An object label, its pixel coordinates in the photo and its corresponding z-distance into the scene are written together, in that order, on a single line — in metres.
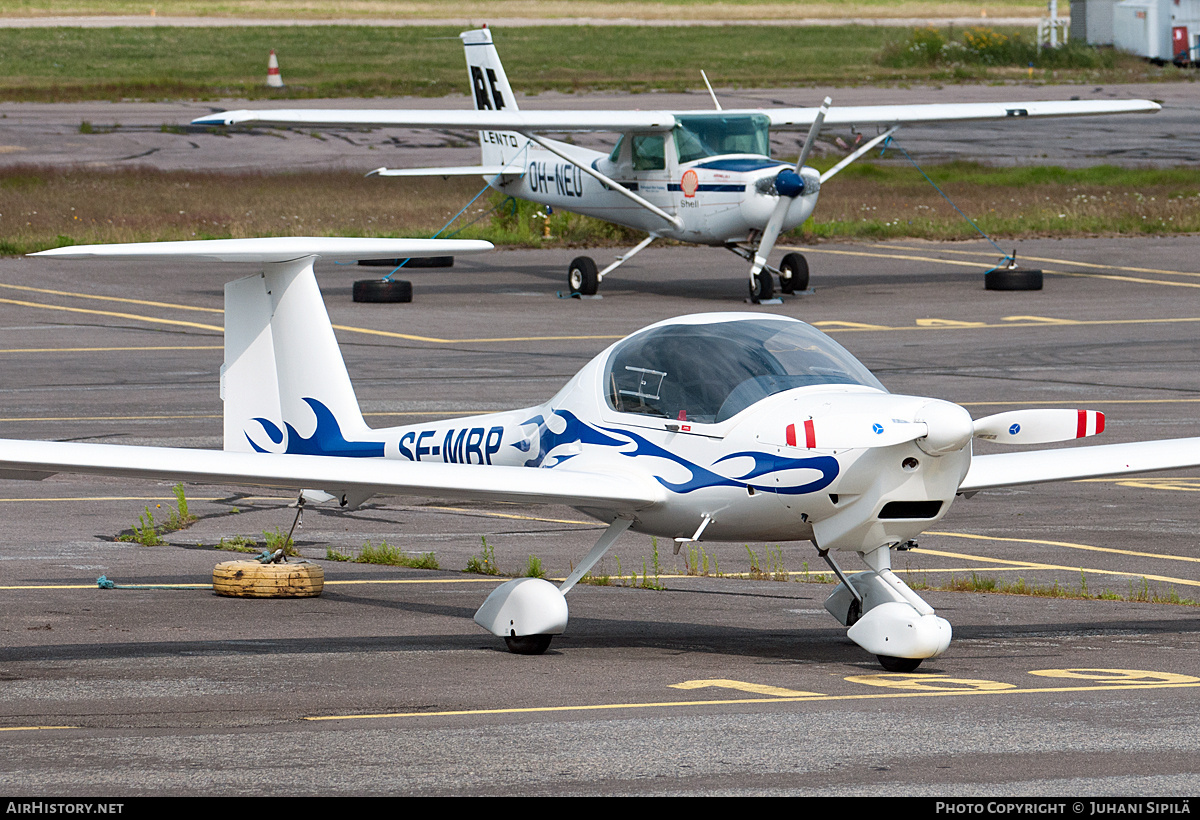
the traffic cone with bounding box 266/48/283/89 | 149.50
